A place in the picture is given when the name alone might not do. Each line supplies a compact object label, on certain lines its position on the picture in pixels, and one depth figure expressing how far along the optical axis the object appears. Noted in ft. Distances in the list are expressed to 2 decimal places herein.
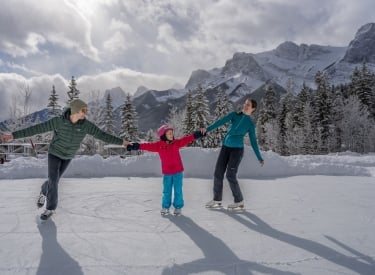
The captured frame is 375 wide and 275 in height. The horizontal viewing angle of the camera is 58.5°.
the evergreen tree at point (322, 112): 146.61
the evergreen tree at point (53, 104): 143.64
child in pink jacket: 16.14
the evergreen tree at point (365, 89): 156.04
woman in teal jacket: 17.06
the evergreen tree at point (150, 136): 195.75
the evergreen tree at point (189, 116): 127.85
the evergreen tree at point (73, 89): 135.23
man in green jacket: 14.39
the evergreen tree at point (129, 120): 133.65
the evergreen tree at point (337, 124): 152.15
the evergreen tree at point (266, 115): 169.48
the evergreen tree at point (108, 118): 139.64
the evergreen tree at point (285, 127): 159.22
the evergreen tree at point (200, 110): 124.47
